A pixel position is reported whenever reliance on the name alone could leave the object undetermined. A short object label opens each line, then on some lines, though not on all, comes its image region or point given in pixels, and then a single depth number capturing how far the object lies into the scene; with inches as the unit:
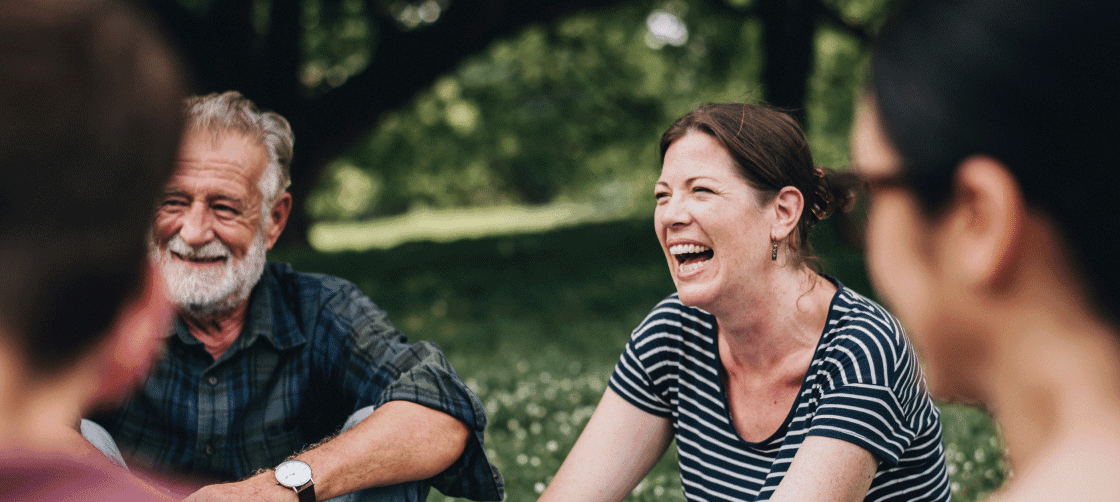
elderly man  111.5
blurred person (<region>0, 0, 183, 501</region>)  43.7
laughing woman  96.7
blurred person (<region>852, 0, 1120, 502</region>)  43.7
